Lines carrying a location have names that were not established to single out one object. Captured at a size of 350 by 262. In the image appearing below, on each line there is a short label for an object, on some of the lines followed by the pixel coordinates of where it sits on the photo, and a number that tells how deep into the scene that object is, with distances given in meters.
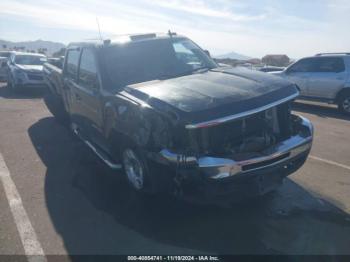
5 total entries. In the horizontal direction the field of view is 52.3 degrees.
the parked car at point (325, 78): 10.73
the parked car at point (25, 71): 14.12
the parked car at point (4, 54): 22.66
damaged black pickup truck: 3.68
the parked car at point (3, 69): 18.03
